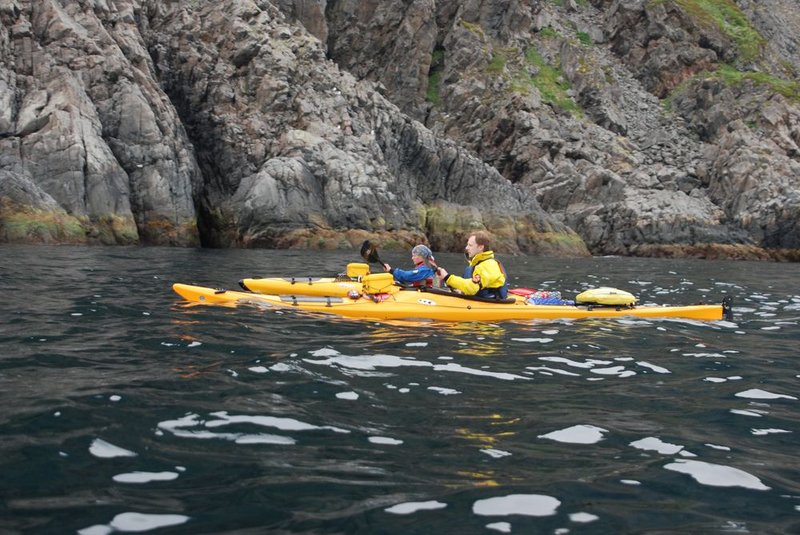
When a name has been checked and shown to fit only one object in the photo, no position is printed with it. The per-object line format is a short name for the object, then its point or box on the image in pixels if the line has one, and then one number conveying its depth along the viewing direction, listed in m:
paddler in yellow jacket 11.73
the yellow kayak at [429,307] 11.55
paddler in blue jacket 12.25
